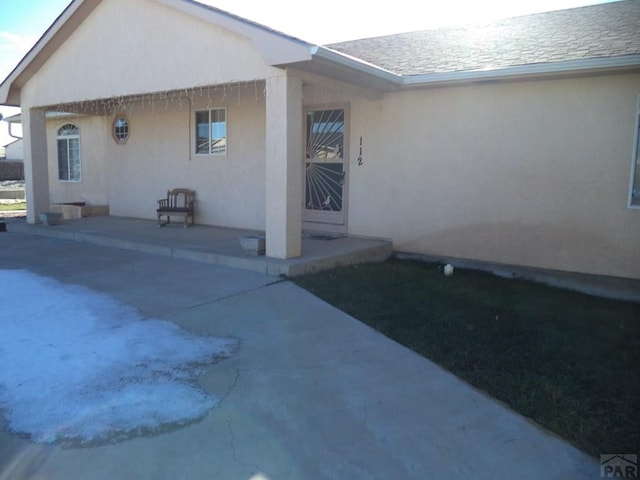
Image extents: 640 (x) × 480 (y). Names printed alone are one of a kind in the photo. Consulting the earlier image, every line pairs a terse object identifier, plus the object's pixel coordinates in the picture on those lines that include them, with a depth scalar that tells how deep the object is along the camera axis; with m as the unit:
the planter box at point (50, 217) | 11.66
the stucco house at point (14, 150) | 49.81
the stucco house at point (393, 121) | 7.37
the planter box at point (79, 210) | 14.01
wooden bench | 11.50
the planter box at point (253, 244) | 7.80
